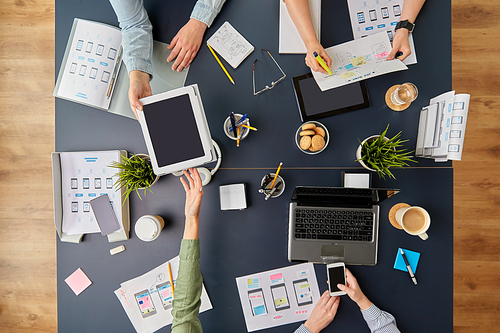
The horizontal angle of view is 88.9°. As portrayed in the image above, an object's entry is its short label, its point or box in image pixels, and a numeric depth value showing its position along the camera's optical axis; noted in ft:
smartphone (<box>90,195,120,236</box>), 3.88
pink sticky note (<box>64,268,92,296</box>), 3.97
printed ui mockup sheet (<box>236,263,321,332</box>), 3.84
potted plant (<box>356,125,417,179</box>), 3.31
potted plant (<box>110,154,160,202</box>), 3.44
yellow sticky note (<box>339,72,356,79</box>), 3.73
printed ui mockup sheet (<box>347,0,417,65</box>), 3.92
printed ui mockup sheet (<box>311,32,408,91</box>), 3.70
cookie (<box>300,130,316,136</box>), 3.63
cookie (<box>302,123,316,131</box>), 3.67
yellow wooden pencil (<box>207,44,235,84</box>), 3.95
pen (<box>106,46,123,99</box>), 3.95
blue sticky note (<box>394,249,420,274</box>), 3.71
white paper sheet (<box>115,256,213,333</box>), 3.94
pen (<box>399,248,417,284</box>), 3.67
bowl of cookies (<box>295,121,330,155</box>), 3.64
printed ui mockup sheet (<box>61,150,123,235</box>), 3.93
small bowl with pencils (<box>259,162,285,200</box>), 3.77
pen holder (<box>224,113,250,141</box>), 3.80
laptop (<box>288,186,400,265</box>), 3.57
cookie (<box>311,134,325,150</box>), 3.63
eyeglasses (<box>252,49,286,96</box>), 3.90
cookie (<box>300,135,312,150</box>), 3.65
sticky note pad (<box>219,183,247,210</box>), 3.78
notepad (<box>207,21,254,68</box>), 3.96
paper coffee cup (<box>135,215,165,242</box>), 3.68
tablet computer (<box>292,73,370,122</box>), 3.80
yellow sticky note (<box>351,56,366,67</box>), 3.79
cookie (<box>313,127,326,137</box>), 3.69
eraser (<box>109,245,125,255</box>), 3.96
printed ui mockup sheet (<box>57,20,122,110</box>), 3.88
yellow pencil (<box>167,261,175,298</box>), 3.90
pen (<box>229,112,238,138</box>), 3.69
